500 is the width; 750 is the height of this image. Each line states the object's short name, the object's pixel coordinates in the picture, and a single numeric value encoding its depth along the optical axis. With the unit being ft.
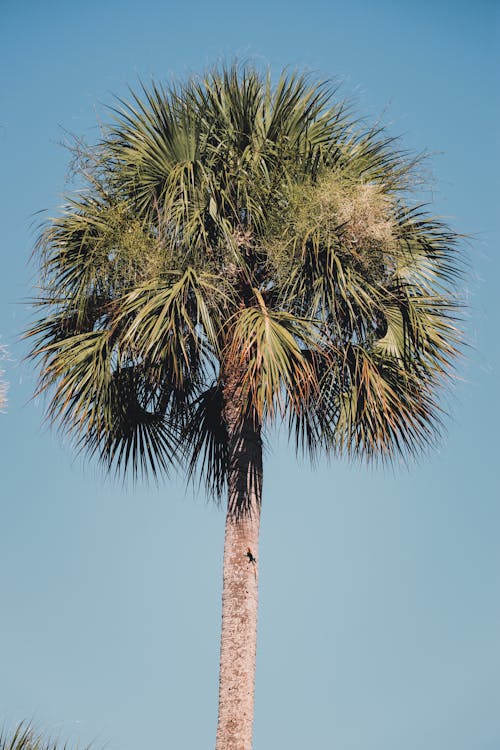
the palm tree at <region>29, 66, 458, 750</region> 67.51
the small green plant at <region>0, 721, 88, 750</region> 58.85
